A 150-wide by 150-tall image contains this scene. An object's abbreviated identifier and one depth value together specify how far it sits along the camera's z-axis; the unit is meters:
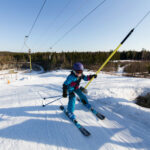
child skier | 2.89
